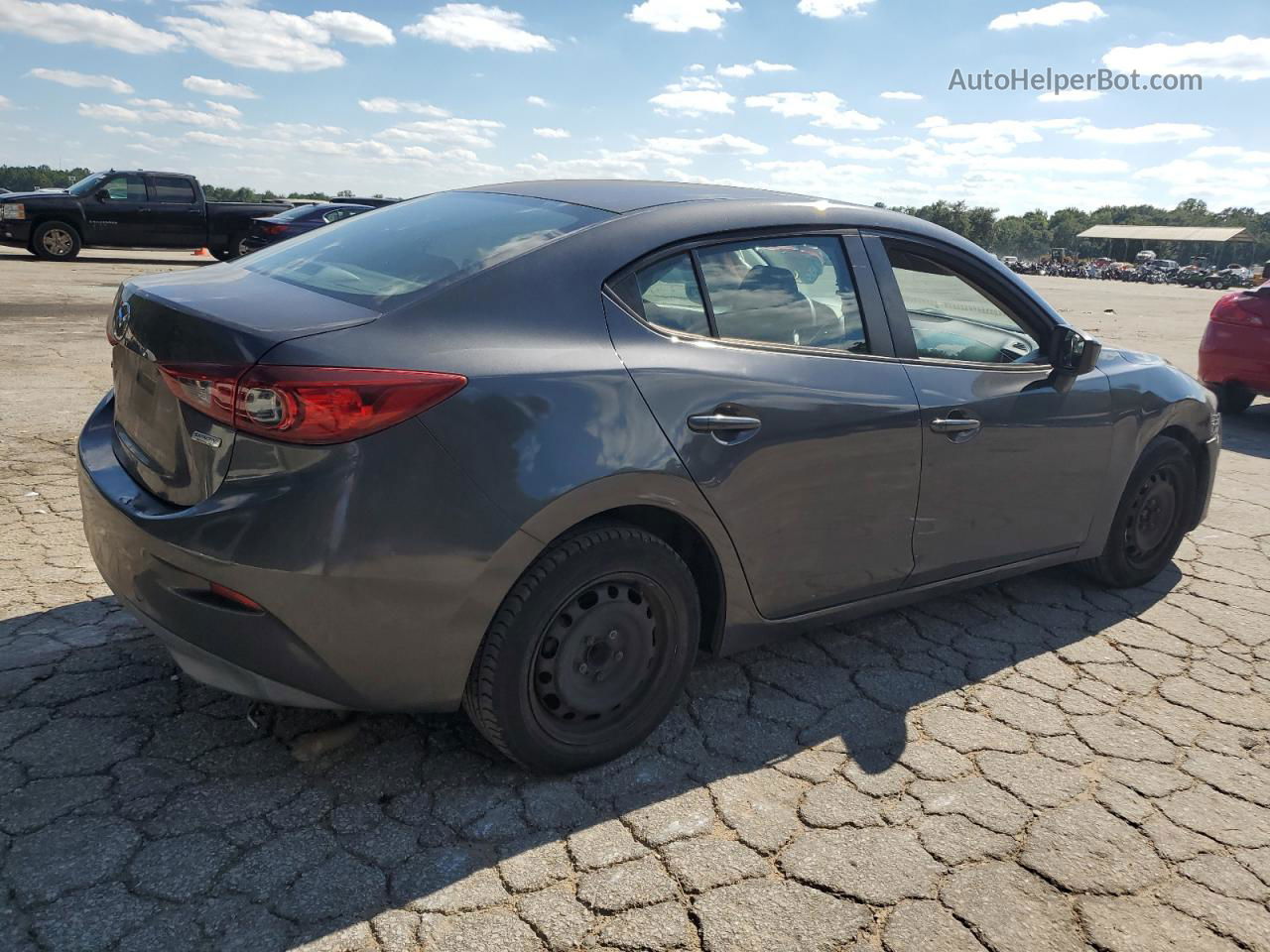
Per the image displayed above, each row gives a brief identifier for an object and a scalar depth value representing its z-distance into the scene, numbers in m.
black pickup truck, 18.49
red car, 8.38
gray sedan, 2.27
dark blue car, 18.62
